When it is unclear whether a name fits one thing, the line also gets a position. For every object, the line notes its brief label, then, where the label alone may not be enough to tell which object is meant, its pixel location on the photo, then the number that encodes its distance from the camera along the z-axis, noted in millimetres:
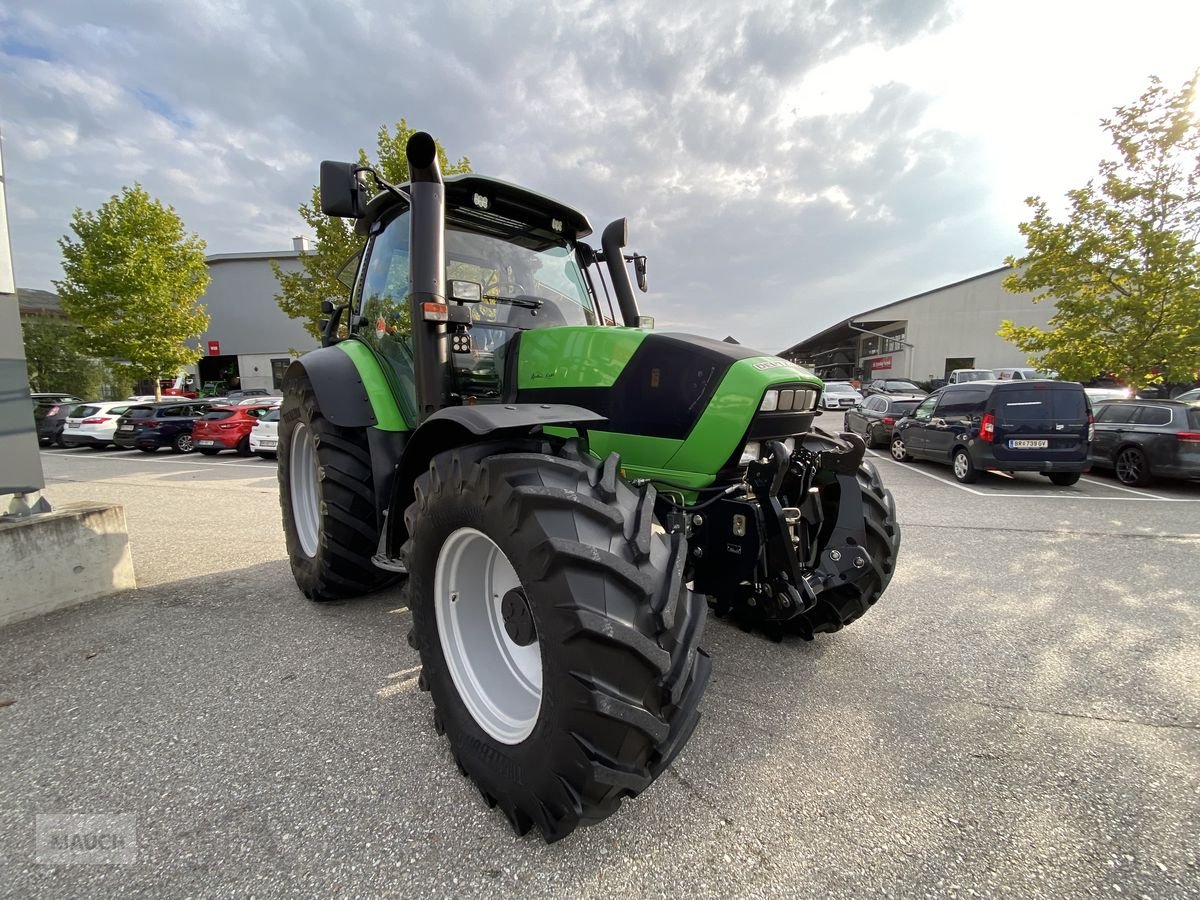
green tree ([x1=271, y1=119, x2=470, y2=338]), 17219
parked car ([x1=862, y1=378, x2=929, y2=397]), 24892
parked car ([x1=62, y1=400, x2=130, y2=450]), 16172
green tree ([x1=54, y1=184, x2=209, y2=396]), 21641
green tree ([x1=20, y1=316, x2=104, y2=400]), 27297
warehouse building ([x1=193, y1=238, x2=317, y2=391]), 36719
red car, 13867
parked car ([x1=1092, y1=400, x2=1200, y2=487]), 7961
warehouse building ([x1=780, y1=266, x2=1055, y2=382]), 34125
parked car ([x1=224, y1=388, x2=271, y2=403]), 23975
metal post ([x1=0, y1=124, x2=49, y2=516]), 3391
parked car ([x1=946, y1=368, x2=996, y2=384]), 22933
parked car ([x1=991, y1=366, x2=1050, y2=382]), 21203
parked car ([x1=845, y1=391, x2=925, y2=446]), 13096
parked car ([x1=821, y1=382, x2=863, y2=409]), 24650
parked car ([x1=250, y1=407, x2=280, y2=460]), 12864
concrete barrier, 3320
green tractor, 1577
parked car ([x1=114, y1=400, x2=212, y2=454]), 14906
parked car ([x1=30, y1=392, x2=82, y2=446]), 17375
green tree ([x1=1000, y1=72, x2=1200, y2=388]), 10023
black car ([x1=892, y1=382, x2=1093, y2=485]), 8133
